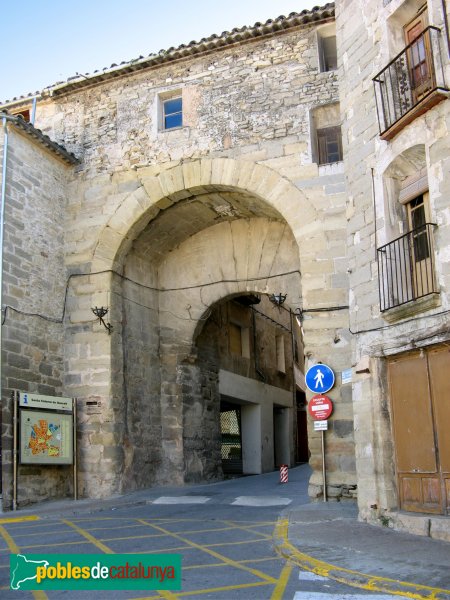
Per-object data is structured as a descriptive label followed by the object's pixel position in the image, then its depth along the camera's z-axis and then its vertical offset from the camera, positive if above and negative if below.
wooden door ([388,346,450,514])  7.24 -0.04
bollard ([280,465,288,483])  14.75 -0.99
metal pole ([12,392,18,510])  10.62 -0.36
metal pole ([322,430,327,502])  10.27 -0.77
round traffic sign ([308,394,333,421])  10.55 +0.30
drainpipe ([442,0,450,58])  7.60 +4.51
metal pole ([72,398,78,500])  11.80 -0.27
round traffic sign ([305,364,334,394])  10.61 +0.75
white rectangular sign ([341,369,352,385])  10.08 +0.74
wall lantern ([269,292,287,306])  12.93 +2.47
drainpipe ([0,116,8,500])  11.12 +4.18
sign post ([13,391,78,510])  10.79 +0.12
